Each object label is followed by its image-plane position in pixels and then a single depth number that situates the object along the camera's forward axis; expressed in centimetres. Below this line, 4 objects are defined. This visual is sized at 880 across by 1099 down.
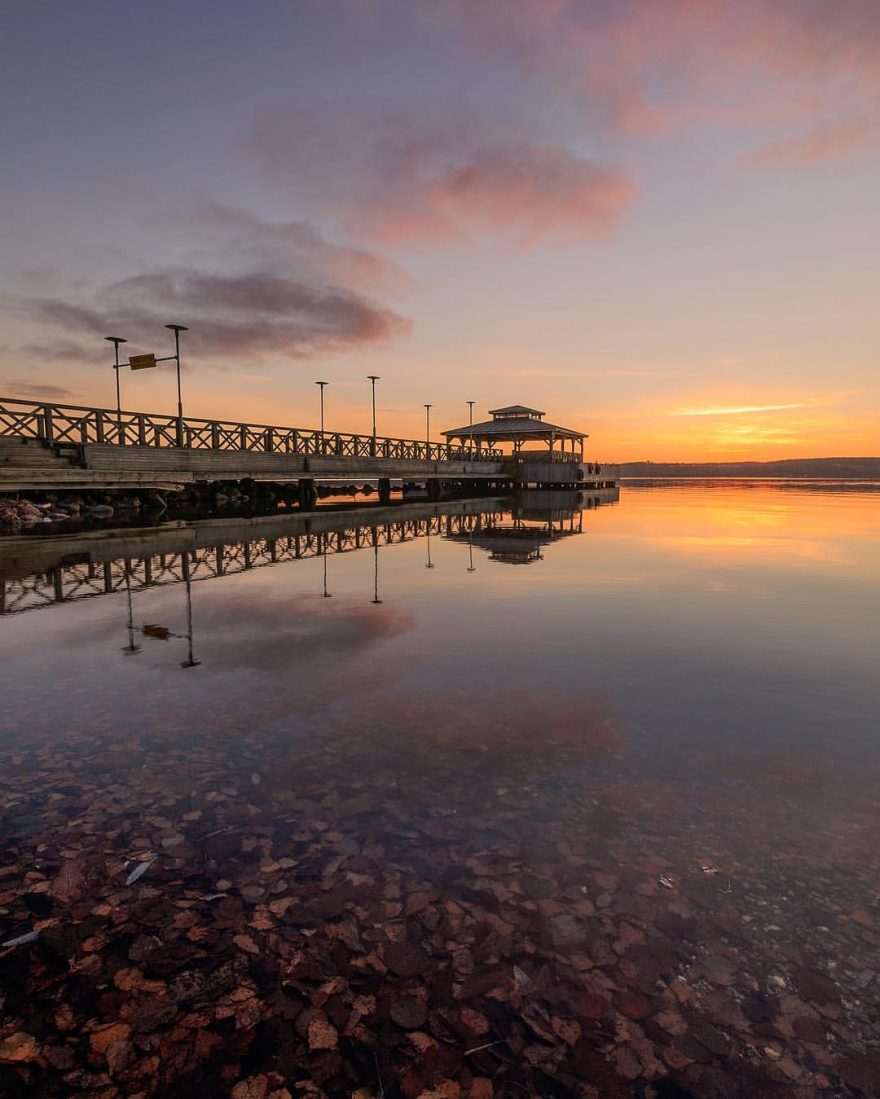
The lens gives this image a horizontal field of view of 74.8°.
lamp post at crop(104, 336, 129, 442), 2498
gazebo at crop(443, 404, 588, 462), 5025
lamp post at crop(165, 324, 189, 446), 2780
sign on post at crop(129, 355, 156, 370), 2966
